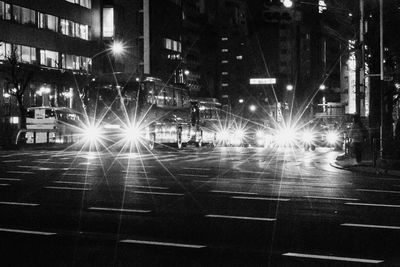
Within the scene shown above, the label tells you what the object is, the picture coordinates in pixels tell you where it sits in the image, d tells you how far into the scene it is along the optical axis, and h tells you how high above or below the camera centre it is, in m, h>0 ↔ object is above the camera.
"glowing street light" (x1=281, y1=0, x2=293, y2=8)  27.81 +5.27
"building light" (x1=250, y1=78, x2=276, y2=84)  98.88 +6.84
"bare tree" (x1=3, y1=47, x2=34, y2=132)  50.47 +4.57
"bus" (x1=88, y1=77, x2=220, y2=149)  37.38 +0.76
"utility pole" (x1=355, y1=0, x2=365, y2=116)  29.85 +3.64
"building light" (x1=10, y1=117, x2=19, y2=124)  58.03 +0.55
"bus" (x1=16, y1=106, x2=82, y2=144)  44.56 -0.07
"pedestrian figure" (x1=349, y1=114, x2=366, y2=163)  27.14 -0.46
